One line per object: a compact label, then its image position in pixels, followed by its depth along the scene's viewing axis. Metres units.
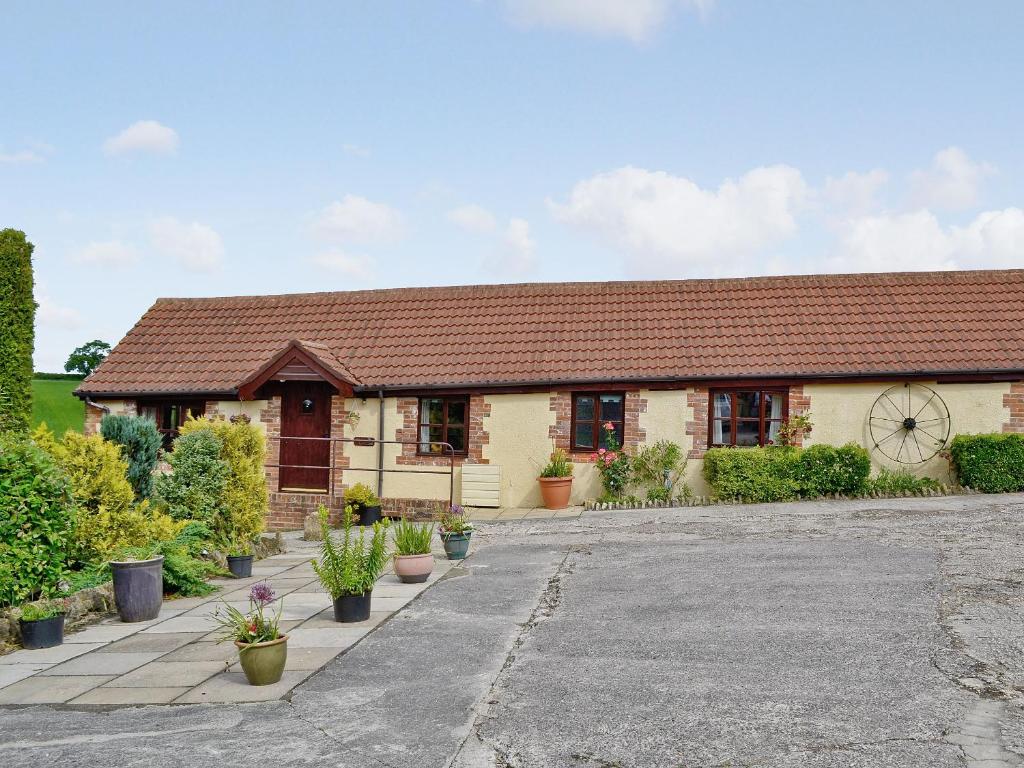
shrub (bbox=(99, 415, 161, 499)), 12.76
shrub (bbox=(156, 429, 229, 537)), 11.94
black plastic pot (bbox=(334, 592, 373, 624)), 8.67
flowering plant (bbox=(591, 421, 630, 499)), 17.84
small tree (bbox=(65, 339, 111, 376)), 52.78
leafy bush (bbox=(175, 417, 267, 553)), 12.22
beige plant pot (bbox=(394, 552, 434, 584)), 10.62
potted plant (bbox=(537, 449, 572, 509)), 17.77
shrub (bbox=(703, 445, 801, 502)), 16.89
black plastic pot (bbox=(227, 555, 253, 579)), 11.45
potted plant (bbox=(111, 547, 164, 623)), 9.02
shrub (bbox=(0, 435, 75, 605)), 8.90
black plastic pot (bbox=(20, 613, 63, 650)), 8.08
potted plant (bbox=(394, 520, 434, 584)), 10.63
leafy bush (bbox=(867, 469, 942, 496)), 17.00
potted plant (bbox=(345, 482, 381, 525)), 17.67
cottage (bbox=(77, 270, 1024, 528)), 17.75
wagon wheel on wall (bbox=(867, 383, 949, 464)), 17.69
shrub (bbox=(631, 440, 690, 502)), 17.81
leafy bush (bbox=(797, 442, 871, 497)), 16.97
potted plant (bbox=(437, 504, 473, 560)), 12.16
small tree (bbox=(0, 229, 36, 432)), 16.03
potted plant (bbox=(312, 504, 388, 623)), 8.63
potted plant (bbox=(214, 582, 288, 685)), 6.61
